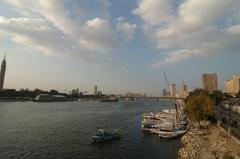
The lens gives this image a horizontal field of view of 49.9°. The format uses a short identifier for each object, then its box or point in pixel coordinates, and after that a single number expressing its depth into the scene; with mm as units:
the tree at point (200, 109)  68375
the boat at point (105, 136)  60875
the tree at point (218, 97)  128562
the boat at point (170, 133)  65988
